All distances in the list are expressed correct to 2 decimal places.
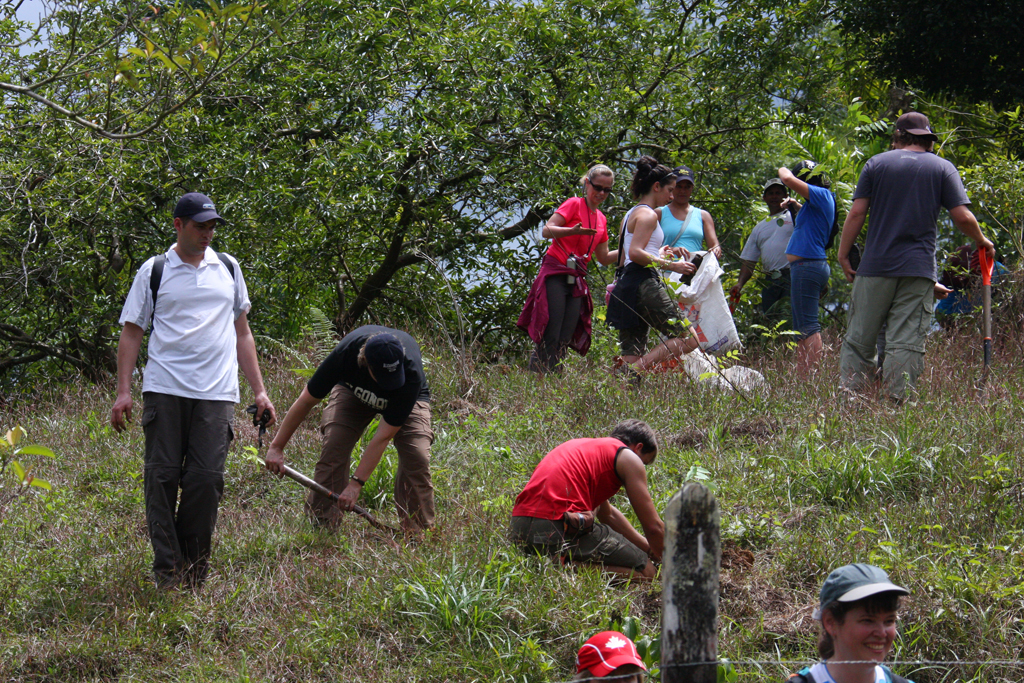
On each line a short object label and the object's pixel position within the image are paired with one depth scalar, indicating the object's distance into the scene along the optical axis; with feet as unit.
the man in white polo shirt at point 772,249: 54.19
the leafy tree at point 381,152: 65.51
